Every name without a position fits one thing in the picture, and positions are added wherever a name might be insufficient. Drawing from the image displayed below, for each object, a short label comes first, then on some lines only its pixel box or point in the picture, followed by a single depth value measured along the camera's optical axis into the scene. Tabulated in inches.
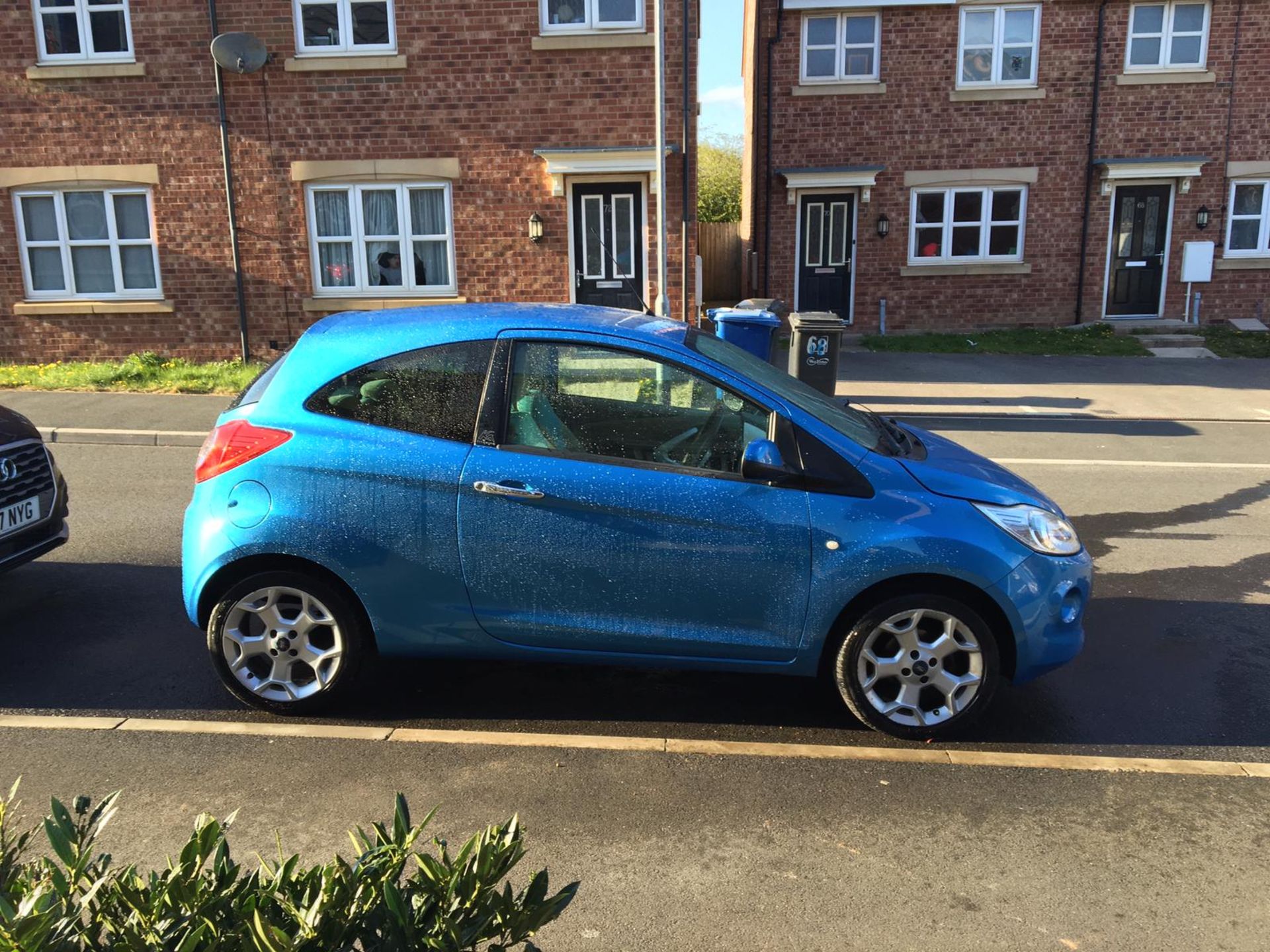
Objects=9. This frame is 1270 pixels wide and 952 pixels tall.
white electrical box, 707.4
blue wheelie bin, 411.2
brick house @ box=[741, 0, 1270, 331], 692.7
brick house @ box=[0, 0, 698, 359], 557.9
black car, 200.7
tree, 1195.9
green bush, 68.2
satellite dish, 549.3
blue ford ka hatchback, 155.6
